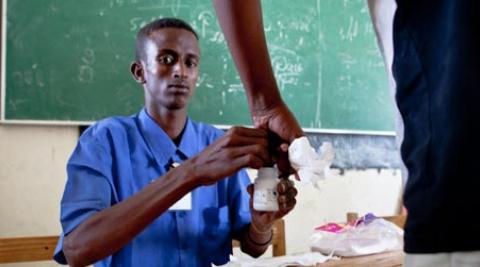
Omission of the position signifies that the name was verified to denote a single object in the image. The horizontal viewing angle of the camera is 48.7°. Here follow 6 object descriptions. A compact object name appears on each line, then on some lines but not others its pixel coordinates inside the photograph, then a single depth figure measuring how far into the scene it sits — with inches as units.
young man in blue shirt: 47.7
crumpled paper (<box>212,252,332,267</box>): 57.4
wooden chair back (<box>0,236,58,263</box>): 60.5
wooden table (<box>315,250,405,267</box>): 60.3
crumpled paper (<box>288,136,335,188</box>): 33.0
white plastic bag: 66.1
